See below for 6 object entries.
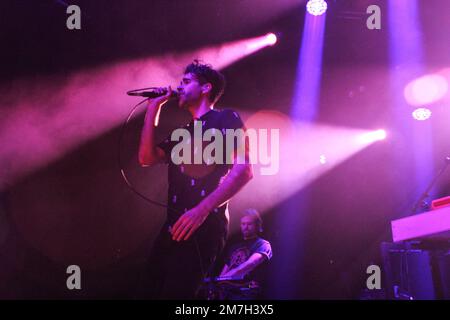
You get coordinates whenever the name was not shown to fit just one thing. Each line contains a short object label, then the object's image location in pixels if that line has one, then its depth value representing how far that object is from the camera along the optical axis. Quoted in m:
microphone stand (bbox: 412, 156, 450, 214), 2.97
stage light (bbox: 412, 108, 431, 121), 4.82
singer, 1.86
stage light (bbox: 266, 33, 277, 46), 4.18
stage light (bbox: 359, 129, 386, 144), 4.93
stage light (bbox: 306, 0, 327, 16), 3.90
